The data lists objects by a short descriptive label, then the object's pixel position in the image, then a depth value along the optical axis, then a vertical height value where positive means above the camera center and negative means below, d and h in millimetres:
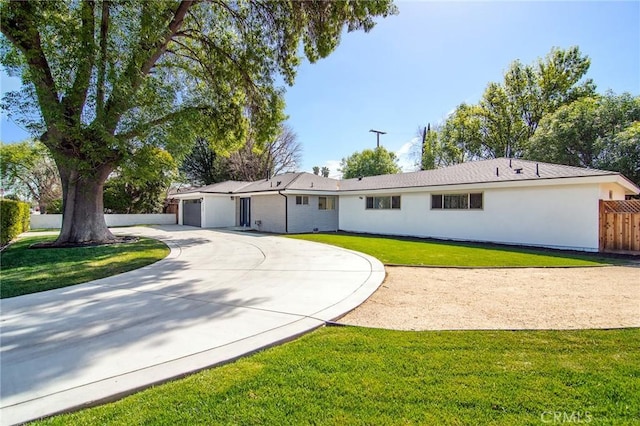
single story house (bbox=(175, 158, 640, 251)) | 12203 +372
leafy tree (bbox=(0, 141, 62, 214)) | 25719 +3213
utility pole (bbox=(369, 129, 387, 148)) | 31661 +7673
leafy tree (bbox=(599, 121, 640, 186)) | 17250 +3165
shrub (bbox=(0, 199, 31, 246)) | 13398 -370
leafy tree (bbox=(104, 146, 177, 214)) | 25922 +1151
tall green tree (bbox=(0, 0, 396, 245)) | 10180 +5254
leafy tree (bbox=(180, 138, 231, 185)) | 35469 +4950
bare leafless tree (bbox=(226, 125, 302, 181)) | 34969 +5795
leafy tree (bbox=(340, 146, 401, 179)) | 36125 +5480
